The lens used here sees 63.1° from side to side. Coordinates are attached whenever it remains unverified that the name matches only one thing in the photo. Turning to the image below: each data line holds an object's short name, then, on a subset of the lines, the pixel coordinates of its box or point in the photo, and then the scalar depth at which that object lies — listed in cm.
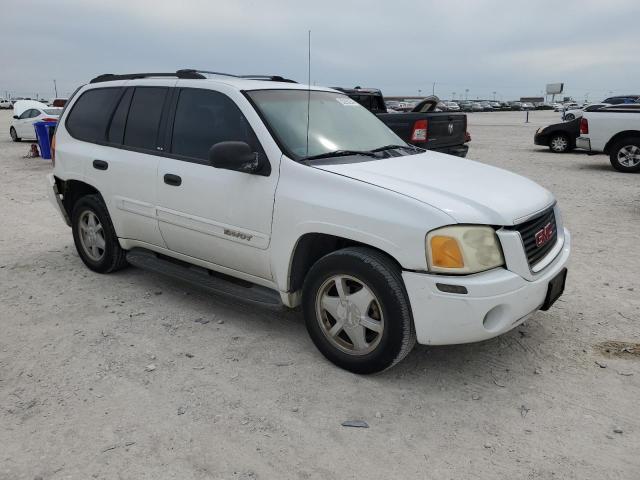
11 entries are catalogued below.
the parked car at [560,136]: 1532
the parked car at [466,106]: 6669
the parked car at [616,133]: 1127
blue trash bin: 1488
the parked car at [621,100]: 3152
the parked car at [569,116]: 2096
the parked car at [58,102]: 2463
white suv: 287
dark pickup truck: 848
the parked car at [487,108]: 6925
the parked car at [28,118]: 1923
